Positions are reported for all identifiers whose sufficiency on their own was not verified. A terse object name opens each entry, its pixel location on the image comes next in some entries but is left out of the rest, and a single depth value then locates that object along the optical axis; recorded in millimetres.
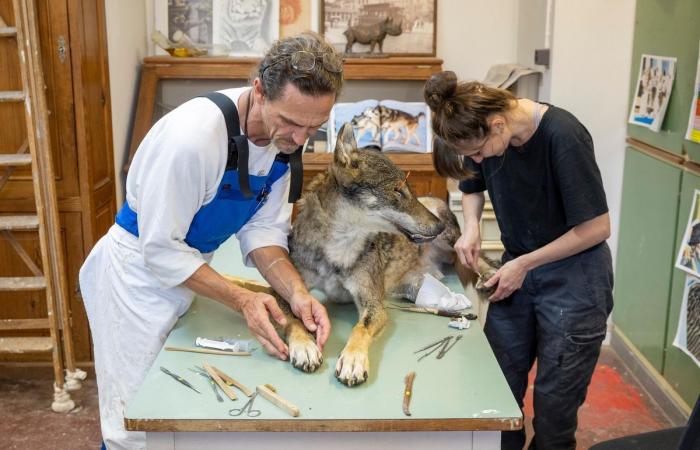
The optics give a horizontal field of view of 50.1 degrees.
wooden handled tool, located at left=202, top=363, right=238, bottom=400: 1818
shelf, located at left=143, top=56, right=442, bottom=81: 4586
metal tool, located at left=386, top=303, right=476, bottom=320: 2353
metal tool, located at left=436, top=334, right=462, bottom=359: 2064
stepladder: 3520
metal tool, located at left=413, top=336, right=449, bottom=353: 2109
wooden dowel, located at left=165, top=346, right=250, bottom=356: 2070
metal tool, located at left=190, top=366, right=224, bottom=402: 1818
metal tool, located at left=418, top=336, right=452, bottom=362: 2084
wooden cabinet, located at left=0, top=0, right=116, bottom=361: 3691
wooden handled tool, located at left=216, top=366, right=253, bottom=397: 1836
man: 1932
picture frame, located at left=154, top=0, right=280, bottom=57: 4828
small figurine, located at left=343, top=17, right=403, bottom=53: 4695
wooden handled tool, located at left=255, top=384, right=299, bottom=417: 1740
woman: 2189
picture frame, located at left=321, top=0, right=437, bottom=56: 4730
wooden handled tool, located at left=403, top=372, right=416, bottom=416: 1758
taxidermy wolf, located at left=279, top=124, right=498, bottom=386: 2352
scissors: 1734
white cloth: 2426
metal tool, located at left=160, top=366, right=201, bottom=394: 1867
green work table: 1719
